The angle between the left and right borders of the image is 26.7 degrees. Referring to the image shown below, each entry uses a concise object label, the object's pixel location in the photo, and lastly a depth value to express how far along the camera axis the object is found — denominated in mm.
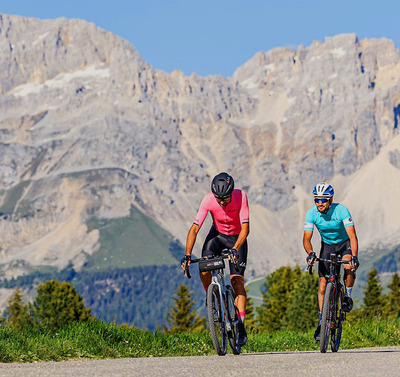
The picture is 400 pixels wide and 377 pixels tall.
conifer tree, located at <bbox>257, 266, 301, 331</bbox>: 105750
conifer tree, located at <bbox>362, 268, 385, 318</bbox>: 127875
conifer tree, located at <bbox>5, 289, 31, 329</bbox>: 129000
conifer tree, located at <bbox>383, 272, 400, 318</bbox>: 123850
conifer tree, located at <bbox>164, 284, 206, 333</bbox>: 130375
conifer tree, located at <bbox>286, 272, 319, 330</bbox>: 82625
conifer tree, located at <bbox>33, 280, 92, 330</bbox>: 99875
